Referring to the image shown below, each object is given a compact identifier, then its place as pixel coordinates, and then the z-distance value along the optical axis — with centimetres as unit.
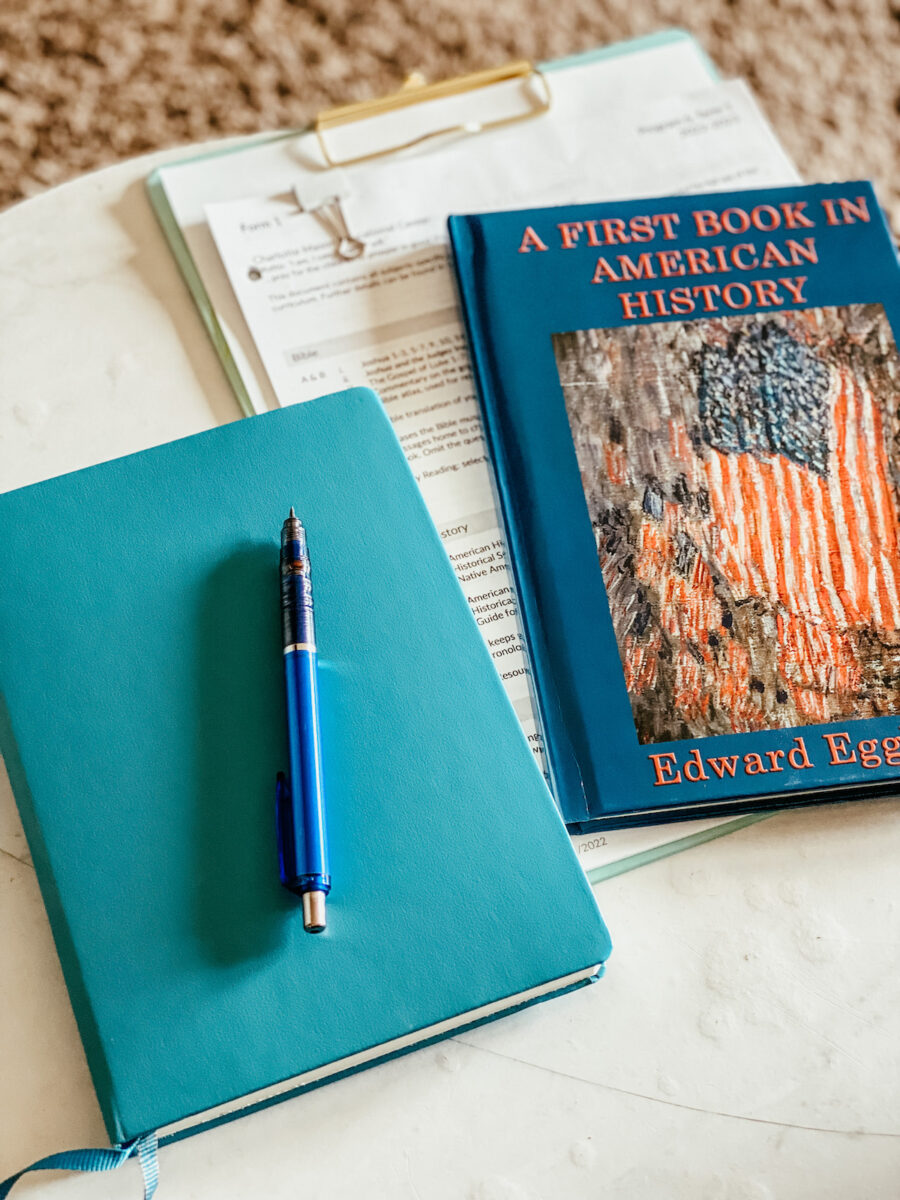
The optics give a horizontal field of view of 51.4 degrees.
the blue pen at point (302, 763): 40
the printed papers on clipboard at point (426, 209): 55
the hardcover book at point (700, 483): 47
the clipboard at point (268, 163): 57
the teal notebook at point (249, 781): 40
